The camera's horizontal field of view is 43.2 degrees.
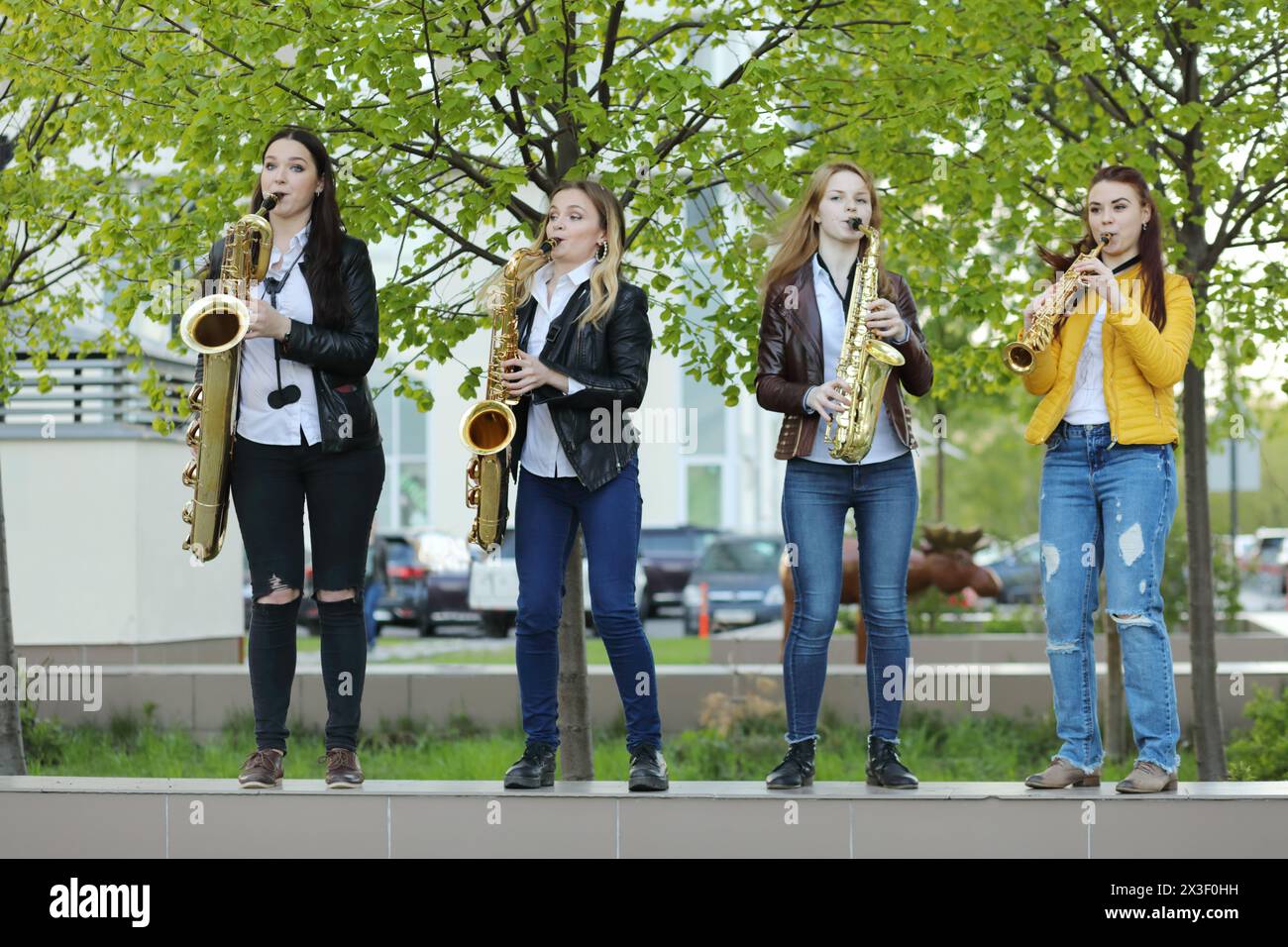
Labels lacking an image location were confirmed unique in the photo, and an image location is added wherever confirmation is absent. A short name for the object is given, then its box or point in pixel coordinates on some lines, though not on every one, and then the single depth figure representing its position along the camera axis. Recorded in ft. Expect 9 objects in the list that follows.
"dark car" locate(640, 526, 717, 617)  78.64
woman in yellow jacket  17.53
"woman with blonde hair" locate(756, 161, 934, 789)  17.78
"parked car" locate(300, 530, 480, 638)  70.85
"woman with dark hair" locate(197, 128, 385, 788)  17.85
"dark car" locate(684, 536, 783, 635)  69.97
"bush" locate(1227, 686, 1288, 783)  25.58
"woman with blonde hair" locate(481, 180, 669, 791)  17.81
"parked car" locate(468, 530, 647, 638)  68.03
